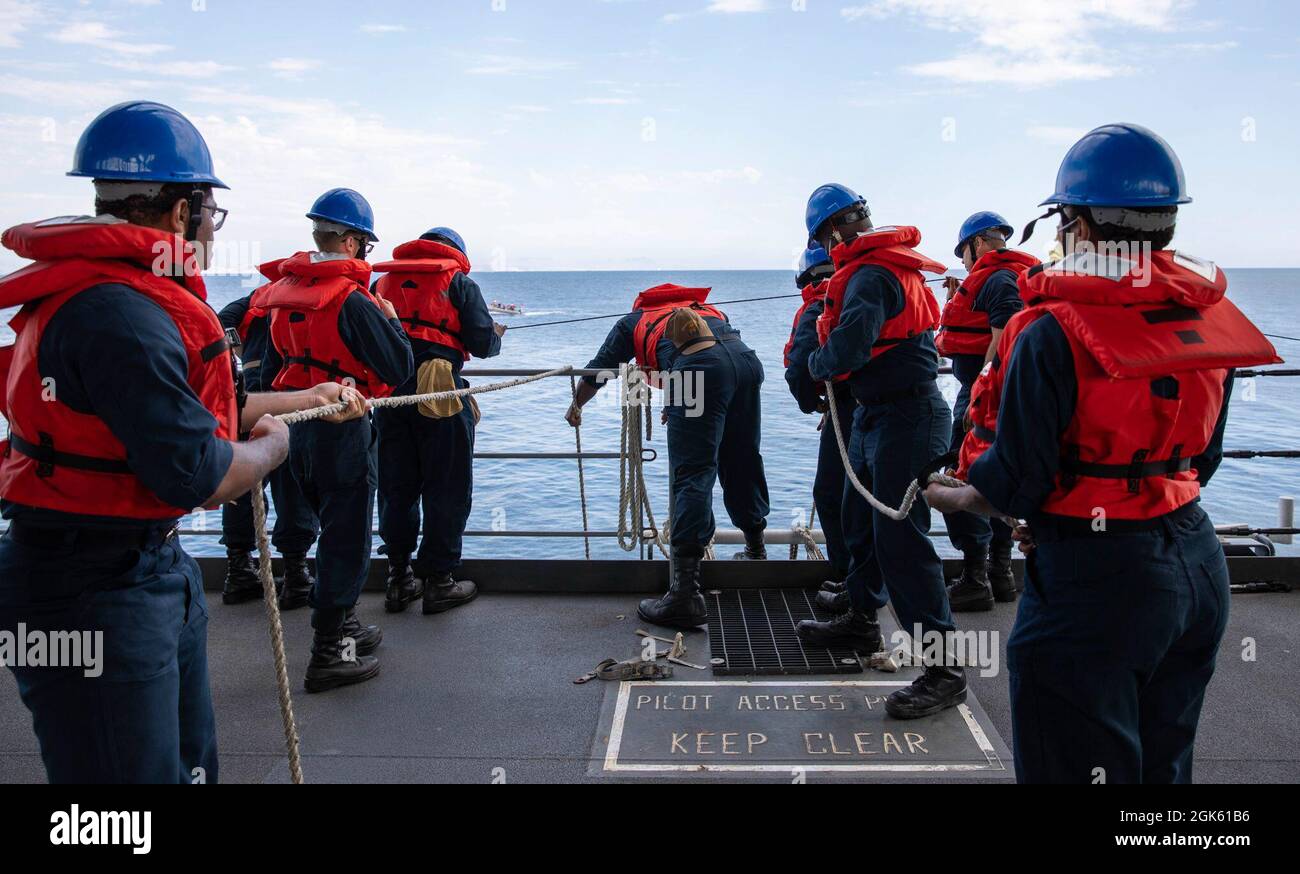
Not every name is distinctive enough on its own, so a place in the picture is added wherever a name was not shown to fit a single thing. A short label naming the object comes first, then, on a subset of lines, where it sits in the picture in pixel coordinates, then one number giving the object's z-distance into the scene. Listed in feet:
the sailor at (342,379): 14.23
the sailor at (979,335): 17.13
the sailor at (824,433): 16.52
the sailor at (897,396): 13.30
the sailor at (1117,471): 7.36
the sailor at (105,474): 6.95
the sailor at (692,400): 16.72
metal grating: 14.64
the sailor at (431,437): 17.35
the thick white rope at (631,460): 17.63
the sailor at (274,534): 17.66
